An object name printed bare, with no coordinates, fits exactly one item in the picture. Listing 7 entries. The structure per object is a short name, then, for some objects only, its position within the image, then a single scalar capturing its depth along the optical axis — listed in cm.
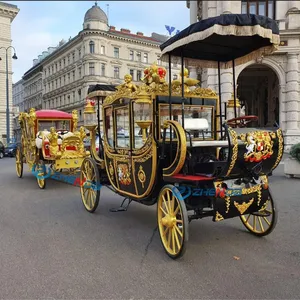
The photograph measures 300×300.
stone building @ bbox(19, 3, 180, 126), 5331
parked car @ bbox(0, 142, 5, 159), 2626
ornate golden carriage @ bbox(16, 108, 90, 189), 959
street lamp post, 3482
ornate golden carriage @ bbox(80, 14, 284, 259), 403
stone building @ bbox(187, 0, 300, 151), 1859
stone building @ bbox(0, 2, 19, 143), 4691
